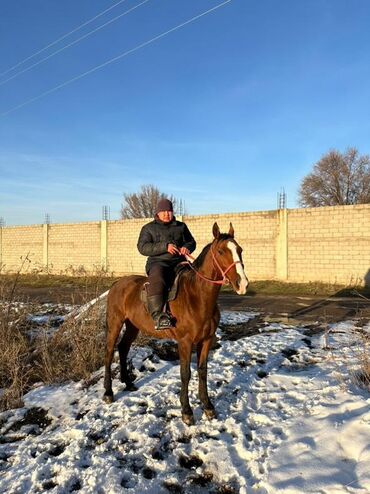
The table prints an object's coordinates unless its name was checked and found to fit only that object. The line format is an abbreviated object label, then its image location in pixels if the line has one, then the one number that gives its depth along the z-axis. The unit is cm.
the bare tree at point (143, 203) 5500
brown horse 389
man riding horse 441
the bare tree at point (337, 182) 4381
